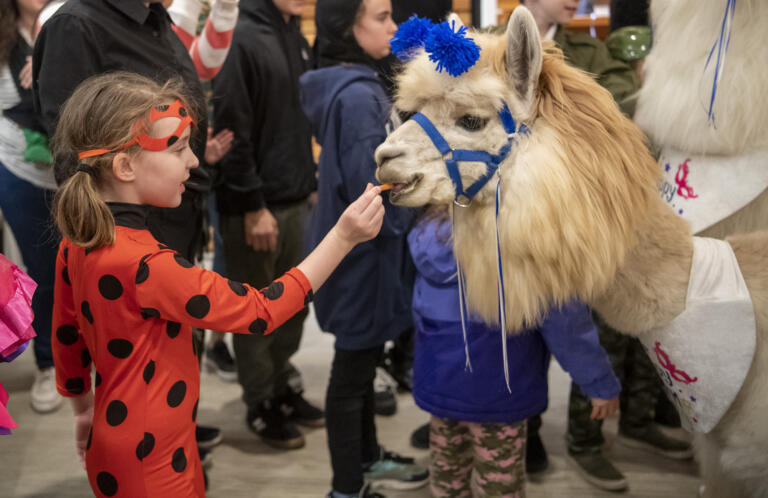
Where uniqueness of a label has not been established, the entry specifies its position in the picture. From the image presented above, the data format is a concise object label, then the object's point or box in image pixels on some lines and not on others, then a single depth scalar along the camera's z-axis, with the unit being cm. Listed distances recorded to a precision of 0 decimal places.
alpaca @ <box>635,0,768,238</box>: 172
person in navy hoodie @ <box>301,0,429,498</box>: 203
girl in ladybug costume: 134
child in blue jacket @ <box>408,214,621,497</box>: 177
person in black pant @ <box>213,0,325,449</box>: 270
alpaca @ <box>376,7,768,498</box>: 135
